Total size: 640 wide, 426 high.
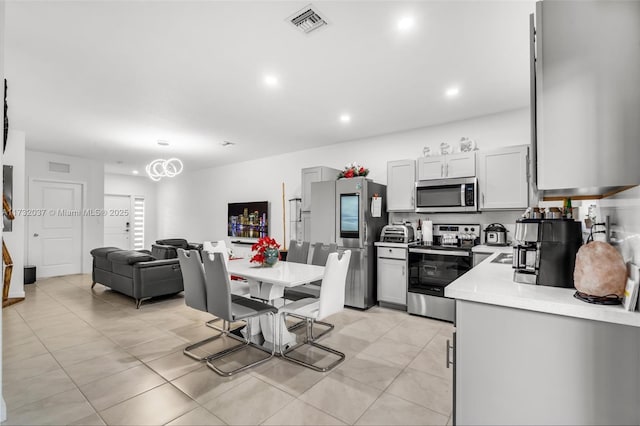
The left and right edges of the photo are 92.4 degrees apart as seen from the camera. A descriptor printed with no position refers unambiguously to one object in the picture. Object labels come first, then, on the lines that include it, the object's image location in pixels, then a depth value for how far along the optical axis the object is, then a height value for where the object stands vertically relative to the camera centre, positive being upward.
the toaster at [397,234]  4.28 -0.28
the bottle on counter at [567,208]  1.73 +0.04
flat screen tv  6.83 -0.10
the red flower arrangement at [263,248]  3.21 -0.35
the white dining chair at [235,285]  3.46 -0.86
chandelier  4.96 +0.76
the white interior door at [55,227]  6.55 -0.28
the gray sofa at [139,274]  4.44 -0.91
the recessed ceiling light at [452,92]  3.36 +1.37
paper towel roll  4.34 -0.25
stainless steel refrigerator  4.38 -0.15
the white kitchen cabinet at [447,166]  3.96 +0.65
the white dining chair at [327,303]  2.60 -0.81
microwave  3.88 +0.25
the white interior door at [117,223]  9.02 -0.24
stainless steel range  3.80 -0.69
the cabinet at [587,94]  1.10 +0.45
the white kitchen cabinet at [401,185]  4.43 +0.44
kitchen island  1.05 -0.54
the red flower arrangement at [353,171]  4.80 +0.68
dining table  2.74 -0.56
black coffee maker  1.39 -0.16
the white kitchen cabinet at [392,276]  4.20 -0.86
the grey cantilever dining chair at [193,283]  2.74 -0.63
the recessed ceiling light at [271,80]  3.08 +1.39
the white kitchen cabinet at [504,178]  3.62 +0.45
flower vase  3.20 -0.43
